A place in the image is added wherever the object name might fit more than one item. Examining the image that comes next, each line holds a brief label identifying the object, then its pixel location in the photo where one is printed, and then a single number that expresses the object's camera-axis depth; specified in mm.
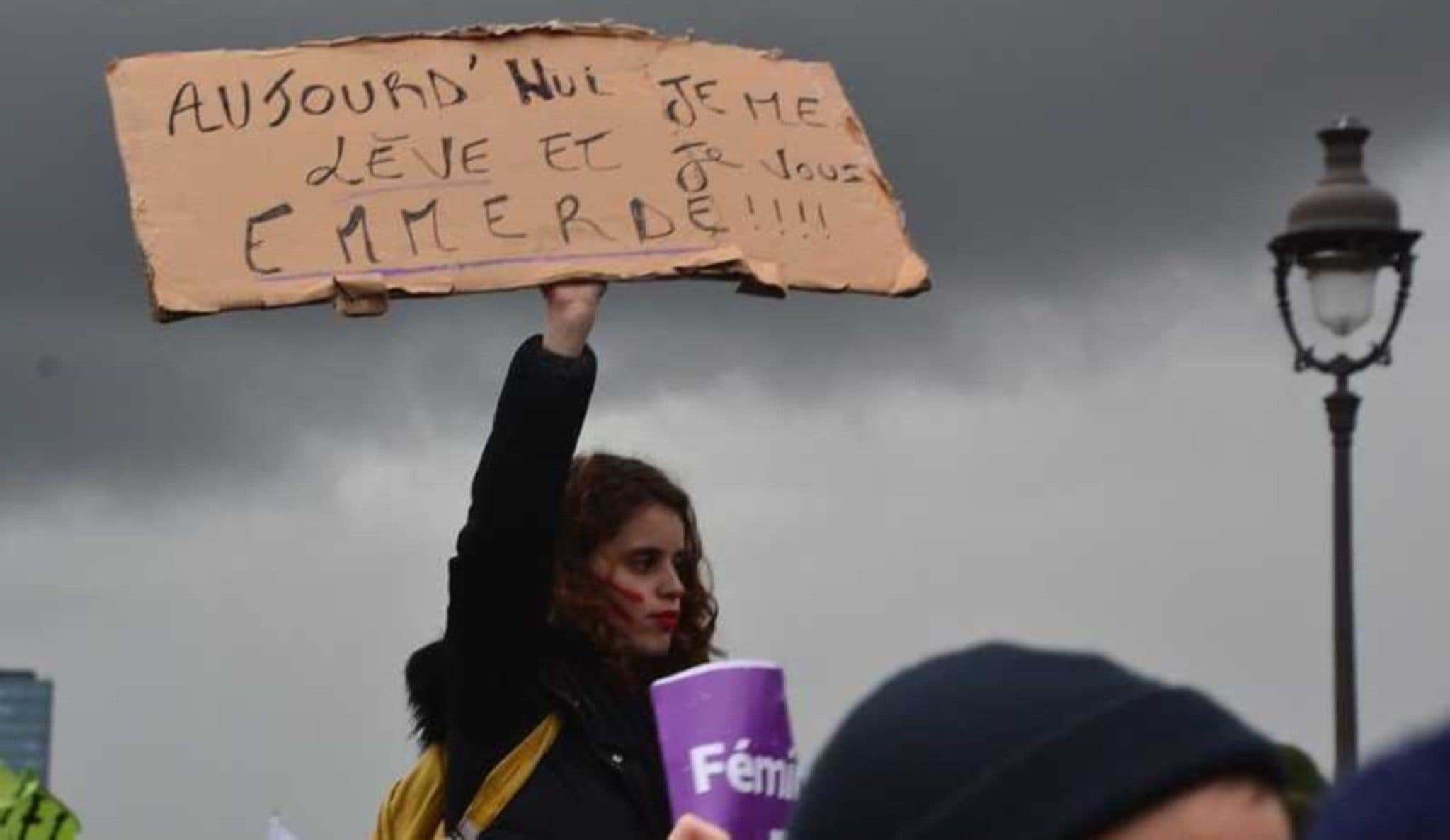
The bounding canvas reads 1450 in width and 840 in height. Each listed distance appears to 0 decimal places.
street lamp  12328
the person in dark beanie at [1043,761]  1945
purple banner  4266
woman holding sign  5031
